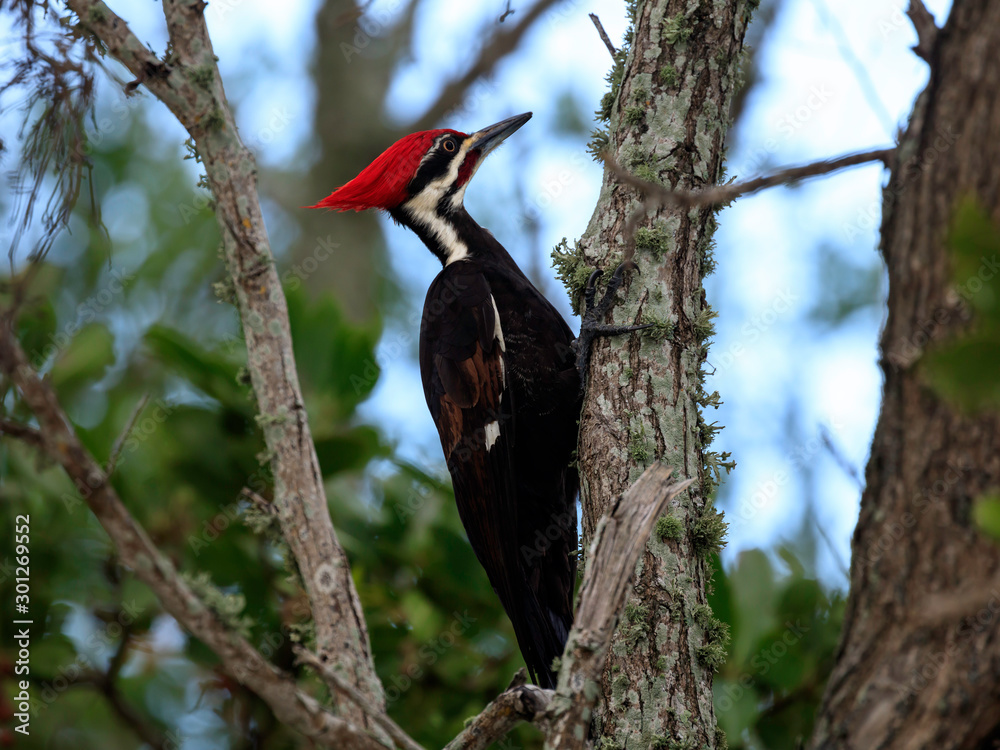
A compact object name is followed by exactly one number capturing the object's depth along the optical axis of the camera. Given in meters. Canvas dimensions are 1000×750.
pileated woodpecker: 11.28
